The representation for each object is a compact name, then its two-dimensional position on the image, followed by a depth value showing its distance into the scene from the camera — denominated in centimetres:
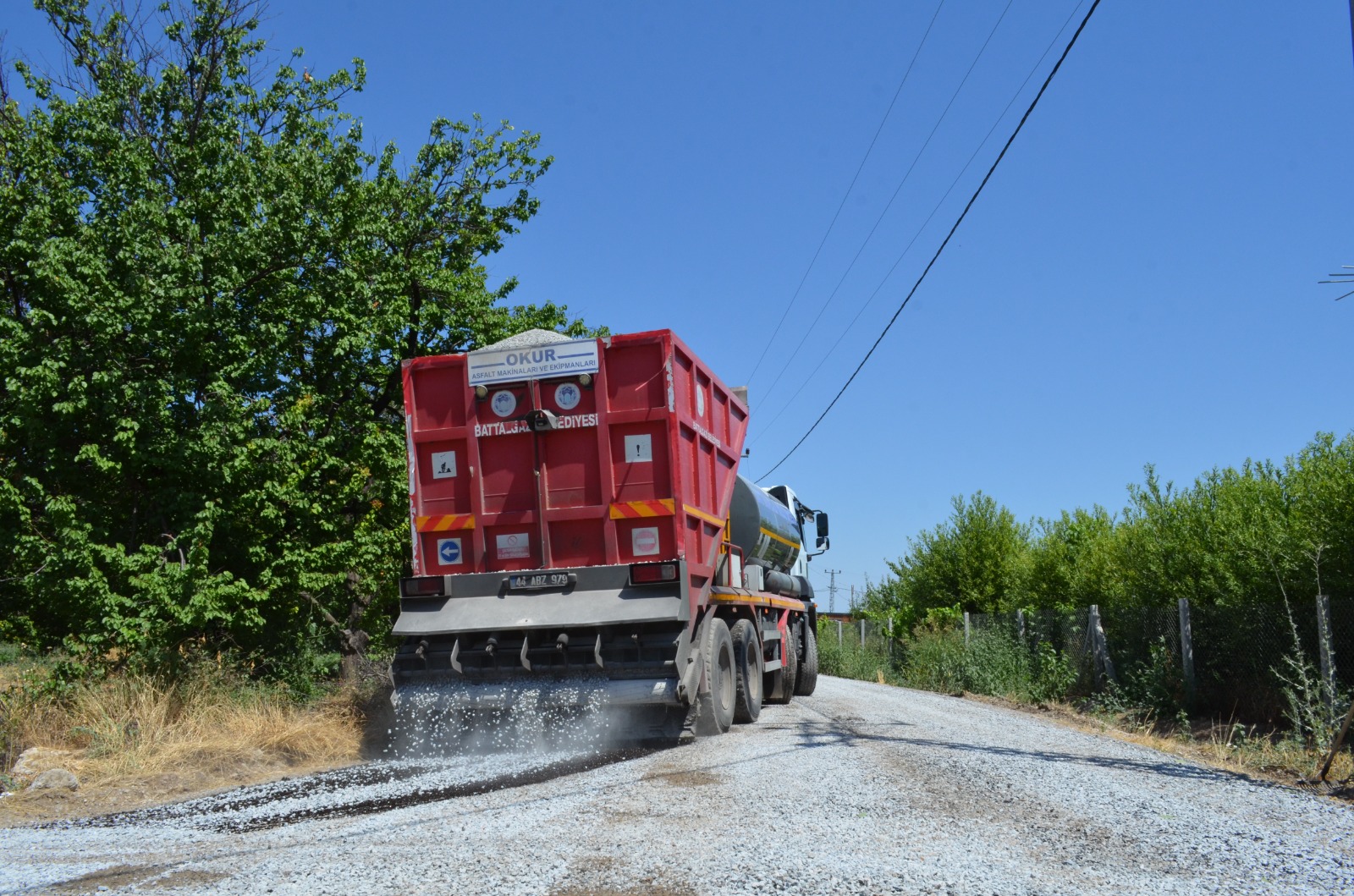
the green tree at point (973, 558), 2605
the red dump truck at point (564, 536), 834
